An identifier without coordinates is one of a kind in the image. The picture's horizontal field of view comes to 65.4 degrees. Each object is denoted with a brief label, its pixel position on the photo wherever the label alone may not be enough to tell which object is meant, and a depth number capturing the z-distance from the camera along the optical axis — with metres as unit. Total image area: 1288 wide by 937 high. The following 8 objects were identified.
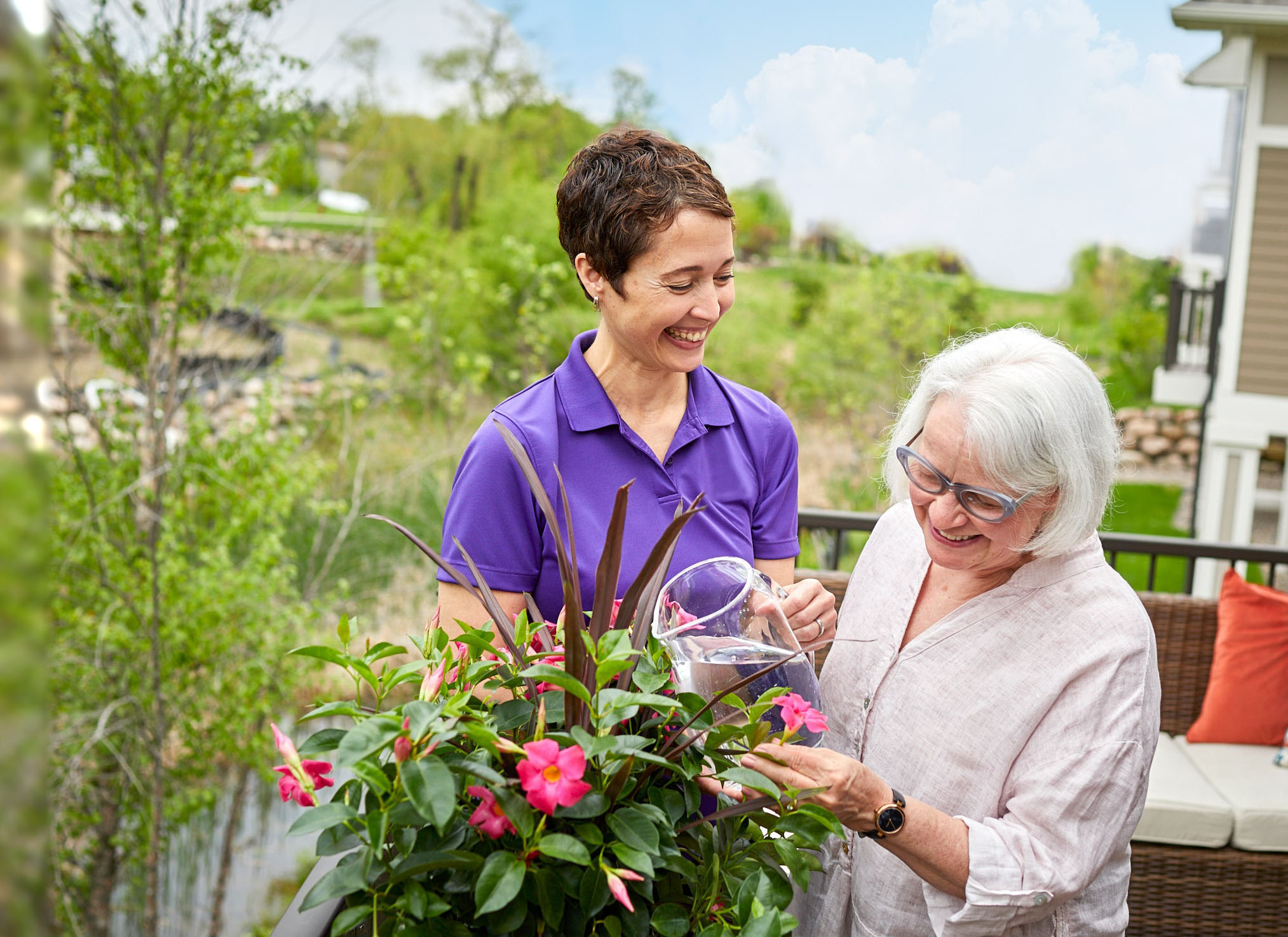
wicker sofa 2.24
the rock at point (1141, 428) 9.23
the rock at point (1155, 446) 9.16
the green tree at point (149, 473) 2.68
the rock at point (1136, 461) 8.68
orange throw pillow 2.50
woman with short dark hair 1.15
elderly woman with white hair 0.99
